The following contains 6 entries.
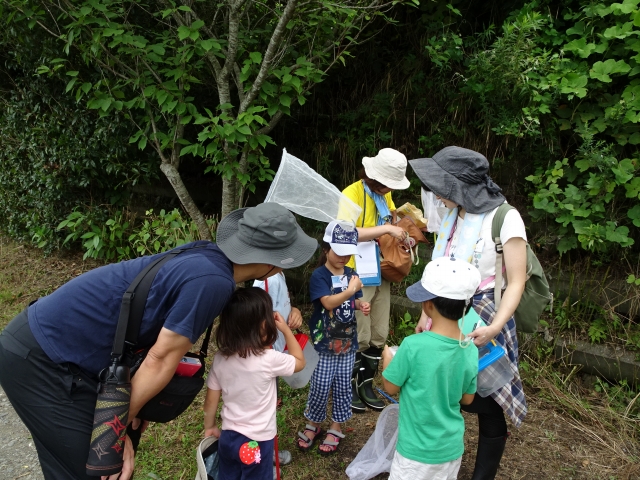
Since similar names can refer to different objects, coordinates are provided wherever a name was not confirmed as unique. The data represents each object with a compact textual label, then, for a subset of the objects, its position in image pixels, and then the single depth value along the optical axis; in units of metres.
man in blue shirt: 1.78
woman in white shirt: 2.30
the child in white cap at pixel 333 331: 2.97
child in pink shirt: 2.26
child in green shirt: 2.10
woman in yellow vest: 3.30
